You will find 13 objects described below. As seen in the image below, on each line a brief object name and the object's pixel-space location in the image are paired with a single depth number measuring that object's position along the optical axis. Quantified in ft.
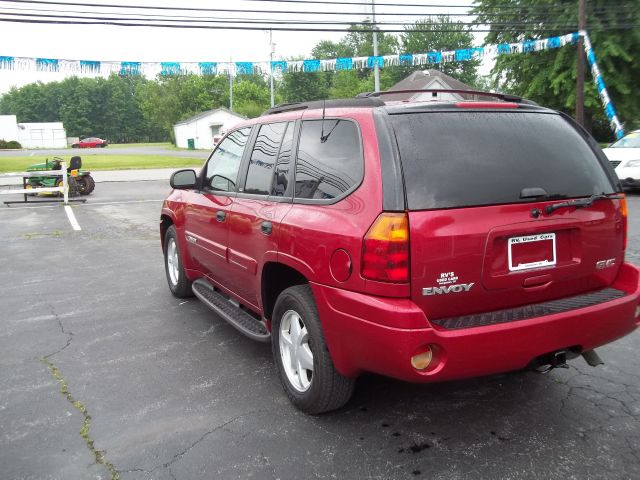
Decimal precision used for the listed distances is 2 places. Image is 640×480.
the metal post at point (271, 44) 132.36
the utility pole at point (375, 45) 79.46
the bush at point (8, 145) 222.48
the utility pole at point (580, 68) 68.13
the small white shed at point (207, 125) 227.81
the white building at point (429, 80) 133.18
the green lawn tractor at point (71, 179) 53.98
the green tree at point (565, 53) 75.82
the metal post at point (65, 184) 49.91
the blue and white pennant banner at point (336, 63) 61.82
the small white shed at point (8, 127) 265.13
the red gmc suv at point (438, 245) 8.75
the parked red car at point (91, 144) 265.34
